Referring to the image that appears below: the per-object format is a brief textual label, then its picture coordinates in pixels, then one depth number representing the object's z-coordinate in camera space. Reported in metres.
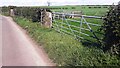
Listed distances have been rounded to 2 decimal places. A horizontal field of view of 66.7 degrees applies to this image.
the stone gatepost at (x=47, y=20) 6.50
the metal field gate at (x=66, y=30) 4.13
